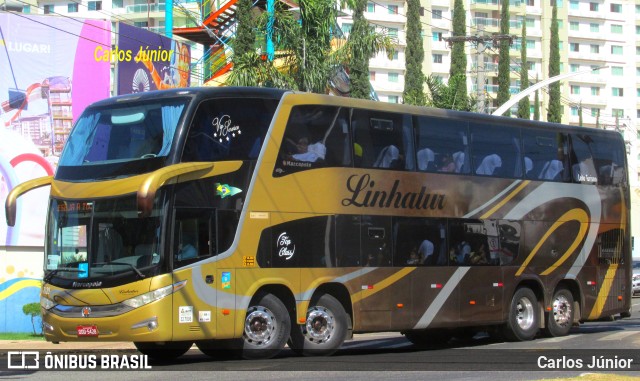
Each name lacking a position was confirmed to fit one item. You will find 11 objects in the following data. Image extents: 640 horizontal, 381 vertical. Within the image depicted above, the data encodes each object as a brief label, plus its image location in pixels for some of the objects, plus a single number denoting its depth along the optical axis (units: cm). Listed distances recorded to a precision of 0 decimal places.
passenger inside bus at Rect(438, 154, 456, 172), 1934
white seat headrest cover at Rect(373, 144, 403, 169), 1811
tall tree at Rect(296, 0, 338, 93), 2580
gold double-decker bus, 1503
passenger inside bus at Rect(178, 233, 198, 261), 1515
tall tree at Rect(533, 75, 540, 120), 7731
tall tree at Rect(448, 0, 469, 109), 6575
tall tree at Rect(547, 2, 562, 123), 7669
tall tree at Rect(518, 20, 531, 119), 6606
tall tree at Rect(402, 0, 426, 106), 5934
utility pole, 3796
